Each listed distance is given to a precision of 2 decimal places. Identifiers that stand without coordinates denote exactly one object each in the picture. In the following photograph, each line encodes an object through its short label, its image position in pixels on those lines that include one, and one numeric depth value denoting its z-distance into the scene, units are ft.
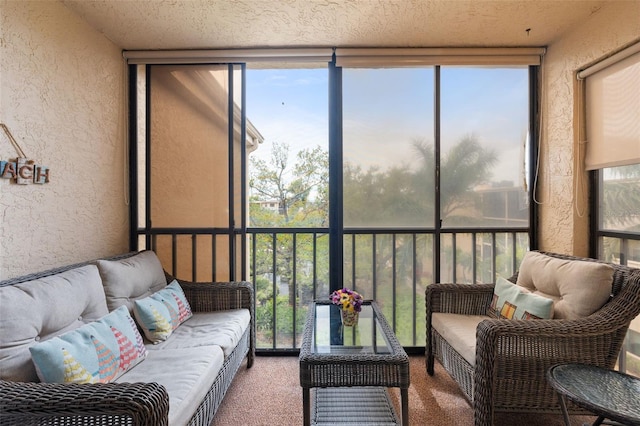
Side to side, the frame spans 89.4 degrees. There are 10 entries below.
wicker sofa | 3.38
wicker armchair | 5.22
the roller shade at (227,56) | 8.63
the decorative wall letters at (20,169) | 5.46
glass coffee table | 5.00
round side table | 3.88
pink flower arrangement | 6.63
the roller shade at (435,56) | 8.57
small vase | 6.64
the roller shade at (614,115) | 6.49
